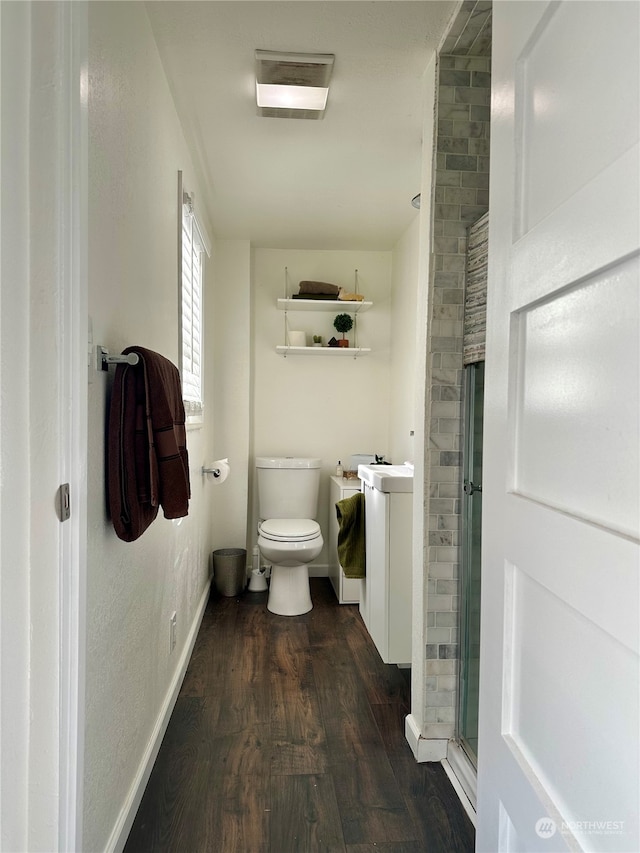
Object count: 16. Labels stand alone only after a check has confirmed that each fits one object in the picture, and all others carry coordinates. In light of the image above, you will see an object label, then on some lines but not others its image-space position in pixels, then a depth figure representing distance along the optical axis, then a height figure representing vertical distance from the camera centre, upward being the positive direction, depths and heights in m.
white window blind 2.43 +0.51
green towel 2.77 -0.64
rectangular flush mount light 1.77 +1.16
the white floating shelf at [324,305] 3.56 +0.74
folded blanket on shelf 3.56 +0.84
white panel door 0.56 -0.03
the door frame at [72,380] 0.94 +0.06
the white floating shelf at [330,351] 3.66 +0.44
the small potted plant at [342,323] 3.66 +0.62
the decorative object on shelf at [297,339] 3.65 +0.51
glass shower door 1.75 -0.49
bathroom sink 2.30 -0.28
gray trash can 3.40 -1.01
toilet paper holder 3.06 -0.32
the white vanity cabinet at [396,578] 2.29 -0.70
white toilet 3.02 -0.67
